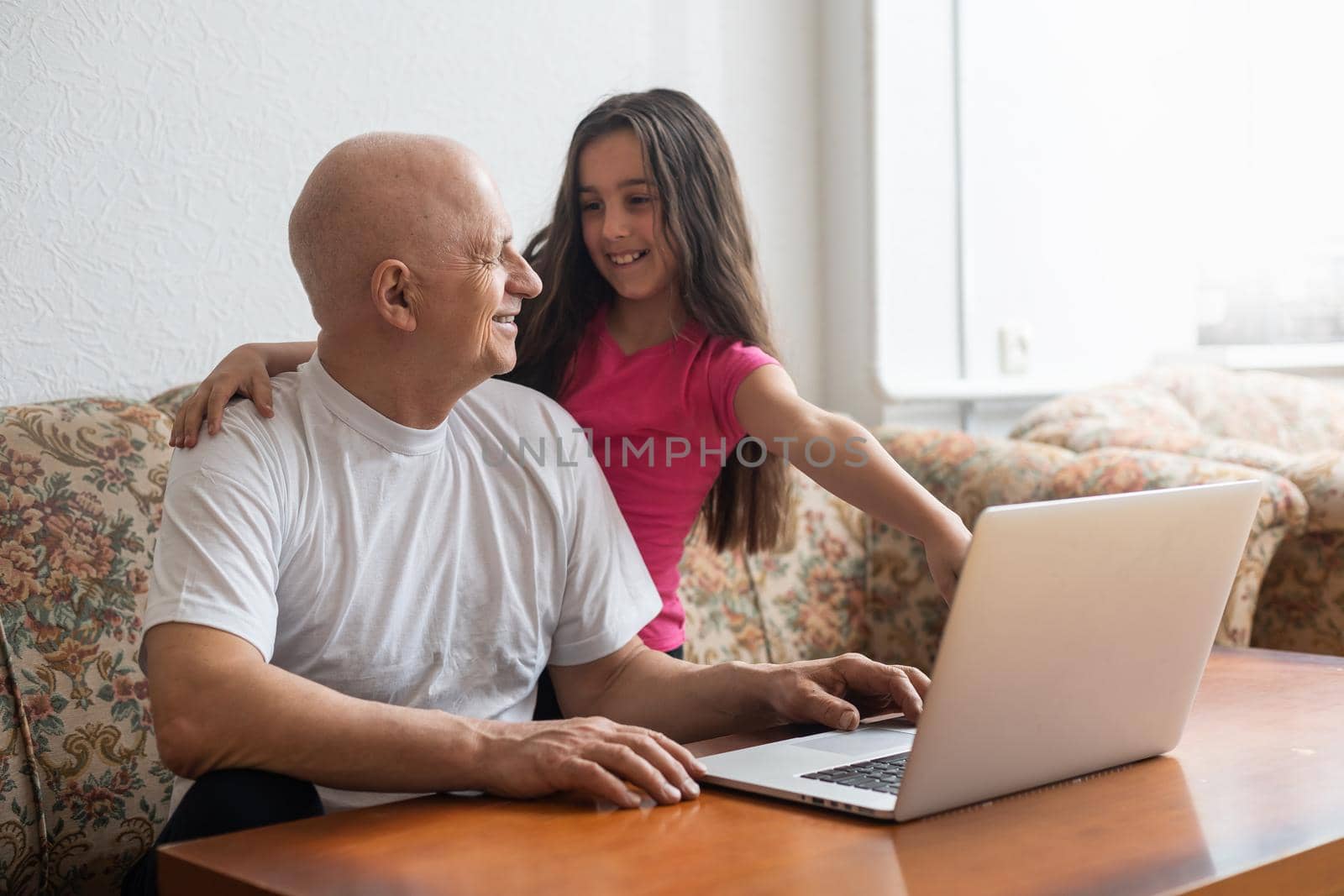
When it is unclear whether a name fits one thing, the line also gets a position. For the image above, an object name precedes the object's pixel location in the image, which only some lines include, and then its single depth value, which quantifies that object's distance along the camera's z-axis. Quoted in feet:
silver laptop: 2.80
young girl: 5.43
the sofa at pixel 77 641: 5.29
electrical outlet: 11.05
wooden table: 2.51
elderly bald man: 3.92
